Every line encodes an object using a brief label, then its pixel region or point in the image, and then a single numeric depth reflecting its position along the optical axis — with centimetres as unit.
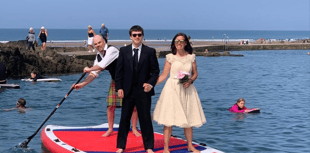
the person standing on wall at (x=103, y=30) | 3039
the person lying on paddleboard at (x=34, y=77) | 2916
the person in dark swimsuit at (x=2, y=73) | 2017
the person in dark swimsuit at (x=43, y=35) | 3446
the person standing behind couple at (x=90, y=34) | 3176
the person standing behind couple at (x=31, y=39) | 3333
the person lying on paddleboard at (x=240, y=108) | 1967
